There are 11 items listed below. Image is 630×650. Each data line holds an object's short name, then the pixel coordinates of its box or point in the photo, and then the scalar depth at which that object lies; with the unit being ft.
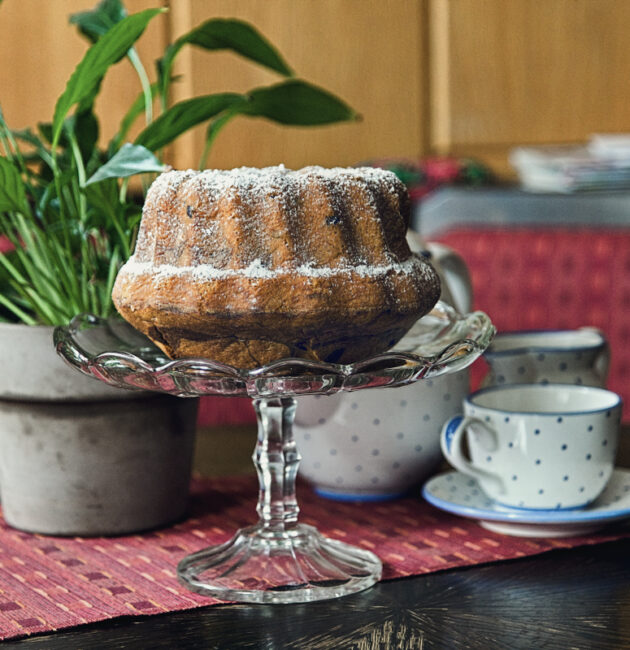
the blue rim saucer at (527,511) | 5.10
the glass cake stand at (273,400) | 4.71
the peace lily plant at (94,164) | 5.14
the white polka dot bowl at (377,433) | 5.43
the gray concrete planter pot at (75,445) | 5.24
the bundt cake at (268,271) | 4.78
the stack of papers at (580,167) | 11.78
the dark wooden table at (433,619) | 4.60
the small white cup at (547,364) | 5.62
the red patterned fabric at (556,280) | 10.39
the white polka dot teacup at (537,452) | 5.13
